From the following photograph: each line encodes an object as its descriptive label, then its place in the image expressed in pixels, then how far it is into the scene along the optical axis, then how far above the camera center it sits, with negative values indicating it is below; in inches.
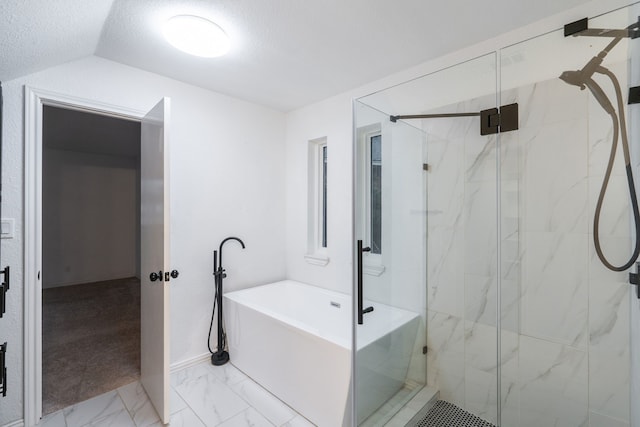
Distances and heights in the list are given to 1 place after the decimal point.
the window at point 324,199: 123.5 +6.1
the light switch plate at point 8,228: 66.9 -3.3
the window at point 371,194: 69.7 +4.8
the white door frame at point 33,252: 69.3 -9.4
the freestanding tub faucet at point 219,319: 100.1 -37.2
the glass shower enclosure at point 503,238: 53.0 -5.6
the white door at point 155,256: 72.0 -11.7
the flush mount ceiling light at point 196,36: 64.4 +42.1
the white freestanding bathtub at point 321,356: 66.7 -37.9
